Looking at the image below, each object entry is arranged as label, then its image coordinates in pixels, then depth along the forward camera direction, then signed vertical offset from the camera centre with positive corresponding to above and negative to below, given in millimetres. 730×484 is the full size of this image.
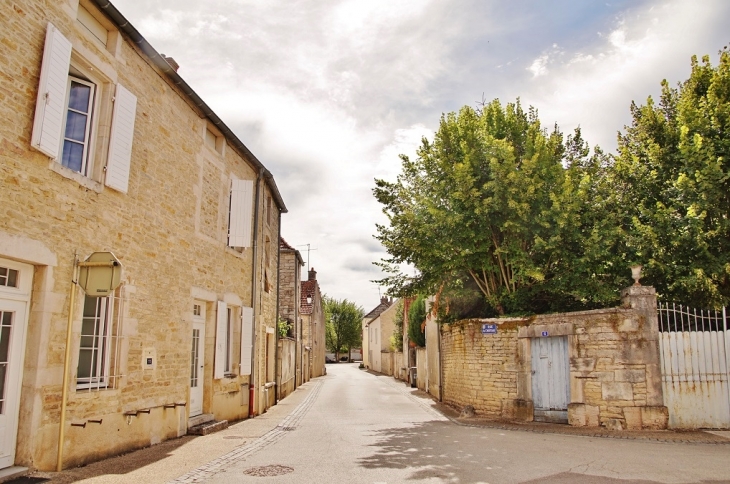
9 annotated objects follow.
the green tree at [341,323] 65875 +1714
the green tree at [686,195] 10328 +2967
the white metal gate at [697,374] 9578 -583
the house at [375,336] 39747 +118
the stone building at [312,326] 31516 +636
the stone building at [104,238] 5777 +1326
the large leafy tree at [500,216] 11117 +2654
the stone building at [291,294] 24062 +1945
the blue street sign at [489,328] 11797 +237
